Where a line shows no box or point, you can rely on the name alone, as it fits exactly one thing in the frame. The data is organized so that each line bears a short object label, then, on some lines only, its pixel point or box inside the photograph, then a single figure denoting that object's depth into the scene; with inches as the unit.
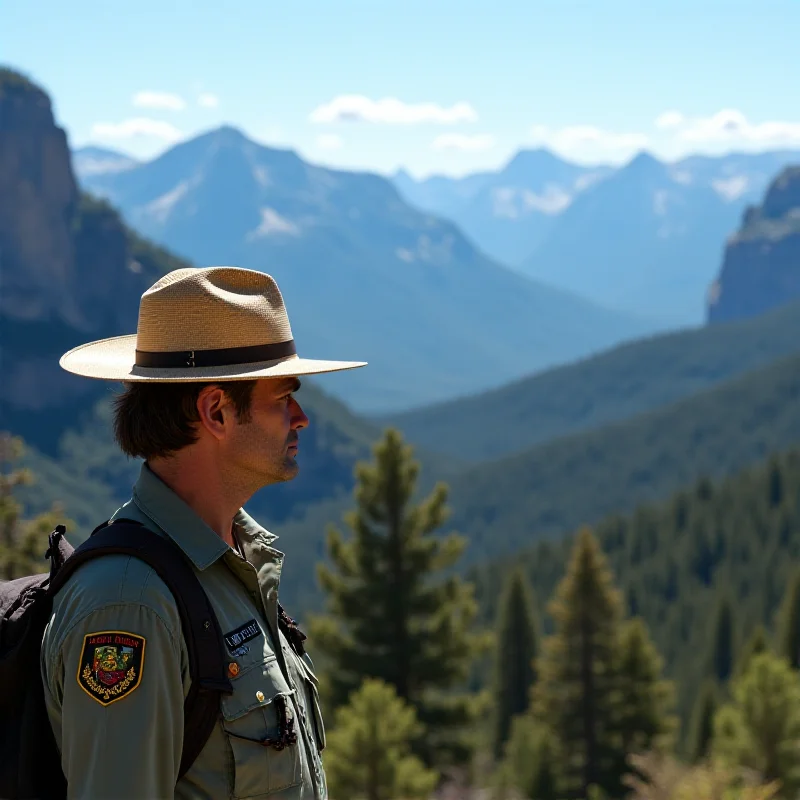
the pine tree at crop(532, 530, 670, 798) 1539.1
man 132.3
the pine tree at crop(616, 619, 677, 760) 1561.3
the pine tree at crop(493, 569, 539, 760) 2420.0
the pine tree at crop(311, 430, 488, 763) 1021.8
